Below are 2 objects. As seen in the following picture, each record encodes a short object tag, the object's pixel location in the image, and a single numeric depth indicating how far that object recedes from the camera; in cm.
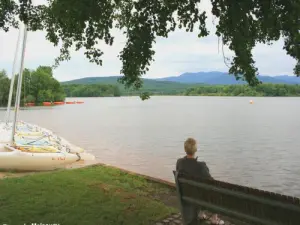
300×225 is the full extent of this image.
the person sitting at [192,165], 541
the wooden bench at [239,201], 367
